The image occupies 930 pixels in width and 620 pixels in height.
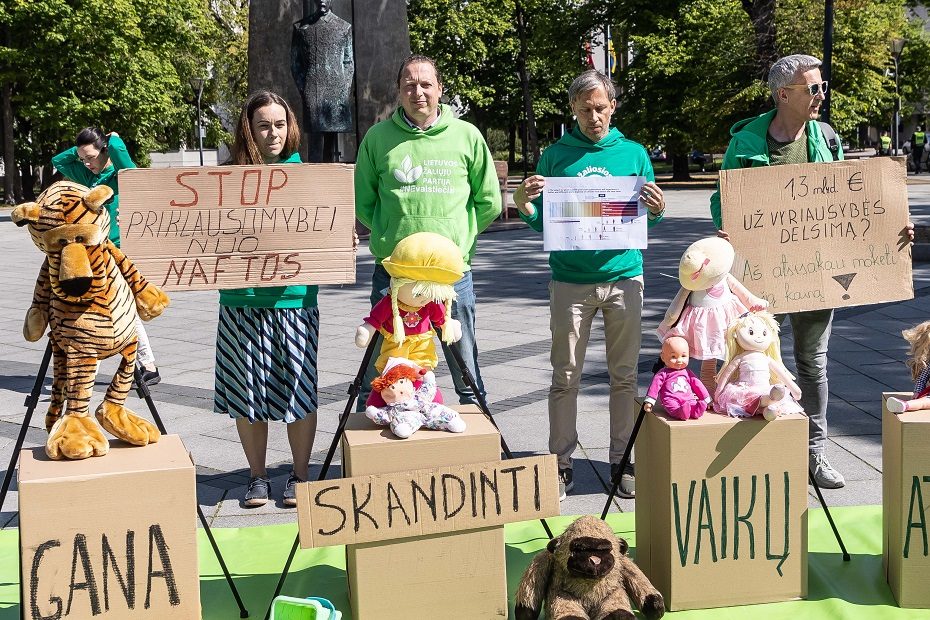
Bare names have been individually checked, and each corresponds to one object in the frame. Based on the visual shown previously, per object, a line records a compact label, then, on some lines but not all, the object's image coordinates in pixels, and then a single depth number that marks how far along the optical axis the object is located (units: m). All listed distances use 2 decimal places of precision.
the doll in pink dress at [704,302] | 3.90
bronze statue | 13.94
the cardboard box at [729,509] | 3.69
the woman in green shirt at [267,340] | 4.71
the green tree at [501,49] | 33.91
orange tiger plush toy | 3.51
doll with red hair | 3.62
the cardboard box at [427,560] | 3.54
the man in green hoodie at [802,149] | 4.58
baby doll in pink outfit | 3.73
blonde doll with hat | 3.75
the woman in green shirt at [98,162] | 6.86
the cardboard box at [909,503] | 3.69
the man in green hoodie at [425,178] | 4.66
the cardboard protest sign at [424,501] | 3.46
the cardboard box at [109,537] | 3.28
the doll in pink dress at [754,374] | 3.75
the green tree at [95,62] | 29.84
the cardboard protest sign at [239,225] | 4.23
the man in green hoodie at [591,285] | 4.72
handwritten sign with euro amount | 4.32
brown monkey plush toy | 3.50
